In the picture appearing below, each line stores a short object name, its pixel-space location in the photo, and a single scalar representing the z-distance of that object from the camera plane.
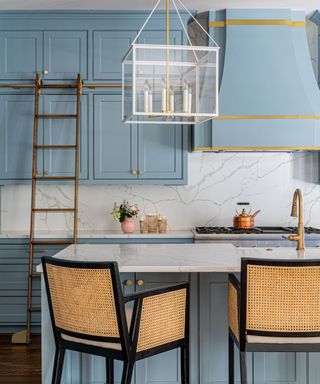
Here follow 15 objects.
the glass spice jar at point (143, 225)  4.55
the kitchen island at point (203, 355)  2.74
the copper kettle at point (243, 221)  4.50
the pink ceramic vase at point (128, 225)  4.50
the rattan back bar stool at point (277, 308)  2.12
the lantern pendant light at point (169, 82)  2.54
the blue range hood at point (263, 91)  4.38
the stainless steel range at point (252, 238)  4.22
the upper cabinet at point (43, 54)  4.48
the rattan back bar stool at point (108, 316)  2.10
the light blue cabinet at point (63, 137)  4.50
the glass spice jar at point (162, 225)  4.57
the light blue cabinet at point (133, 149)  4.51
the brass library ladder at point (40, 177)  4.25
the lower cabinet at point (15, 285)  4.34
